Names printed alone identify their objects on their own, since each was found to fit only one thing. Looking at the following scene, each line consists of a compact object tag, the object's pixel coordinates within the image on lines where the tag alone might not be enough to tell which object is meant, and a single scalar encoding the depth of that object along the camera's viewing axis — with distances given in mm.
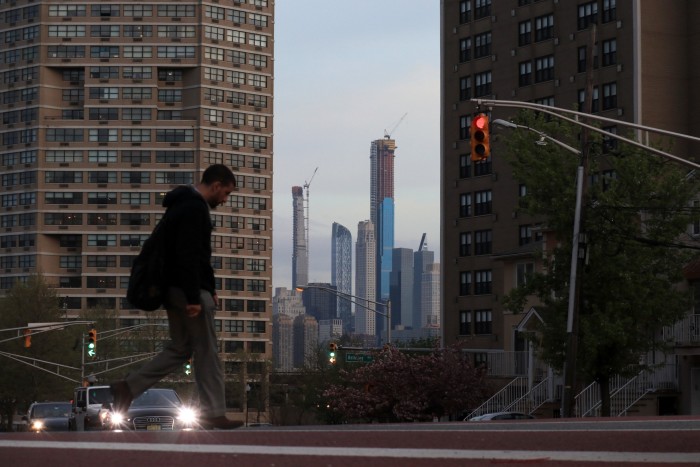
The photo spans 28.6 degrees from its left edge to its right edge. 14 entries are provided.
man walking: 9984
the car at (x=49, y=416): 40500
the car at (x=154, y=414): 25188
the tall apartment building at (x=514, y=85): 87188
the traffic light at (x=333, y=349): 68312
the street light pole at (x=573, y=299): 35781
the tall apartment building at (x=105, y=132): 158750
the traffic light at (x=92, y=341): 66375
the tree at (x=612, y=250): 39188
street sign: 65250
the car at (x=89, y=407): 29355
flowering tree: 65062
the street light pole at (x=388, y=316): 77000
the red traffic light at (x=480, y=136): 27562
